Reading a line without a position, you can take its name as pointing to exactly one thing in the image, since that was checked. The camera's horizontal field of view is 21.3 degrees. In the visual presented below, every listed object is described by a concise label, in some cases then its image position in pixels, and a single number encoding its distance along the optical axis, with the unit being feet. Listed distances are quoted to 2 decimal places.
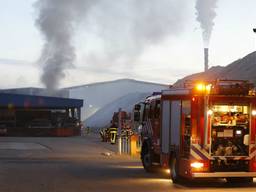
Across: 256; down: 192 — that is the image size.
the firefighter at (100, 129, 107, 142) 166.58
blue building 211.41
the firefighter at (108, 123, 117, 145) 155.08
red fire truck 55.83
